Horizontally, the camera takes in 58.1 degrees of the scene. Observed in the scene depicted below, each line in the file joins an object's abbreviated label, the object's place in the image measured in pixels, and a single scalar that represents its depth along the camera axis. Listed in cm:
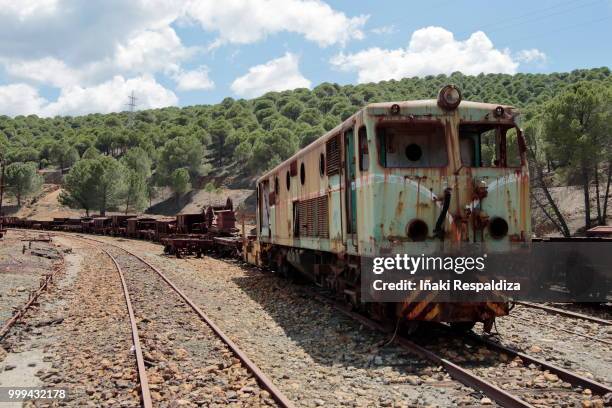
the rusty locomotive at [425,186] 783
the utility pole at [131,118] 14850
